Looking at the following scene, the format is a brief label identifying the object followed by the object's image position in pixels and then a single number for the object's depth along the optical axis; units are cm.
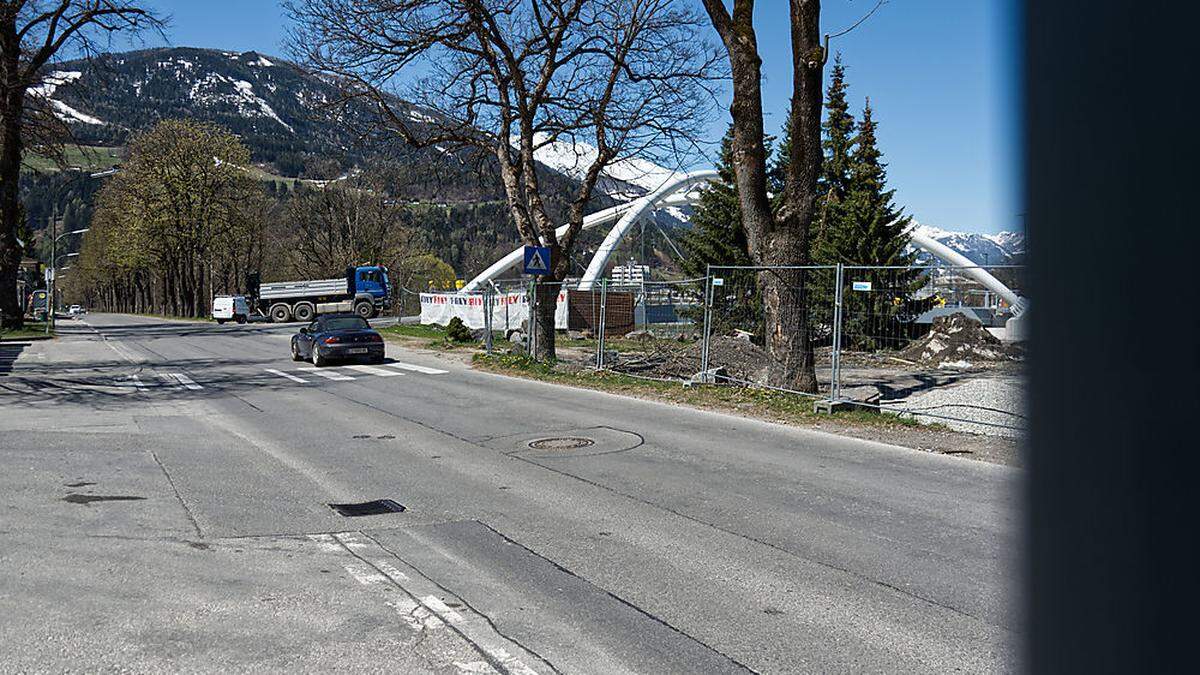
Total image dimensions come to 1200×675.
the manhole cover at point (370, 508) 770
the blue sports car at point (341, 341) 2411
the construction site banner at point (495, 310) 4203
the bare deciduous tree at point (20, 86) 3180
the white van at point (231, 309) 5942
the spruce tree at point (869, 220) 3400
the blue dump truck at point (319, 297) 5869
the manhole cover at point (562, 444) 1095
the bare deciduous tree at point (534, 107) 2333
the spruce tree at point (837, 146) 3834
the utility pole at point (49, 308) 4247
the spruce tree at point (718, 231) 3656
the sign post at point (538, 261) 2288
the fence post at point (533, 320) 2347
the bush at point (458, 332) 3362
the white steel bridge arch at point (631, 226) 5150
